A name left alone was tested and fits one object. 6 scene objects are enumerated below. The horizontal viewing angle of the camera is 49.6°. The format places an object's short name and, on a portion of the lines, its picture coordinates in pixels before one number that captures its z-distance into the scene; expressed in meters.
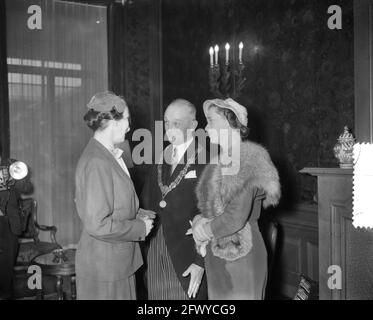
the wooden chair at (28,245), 3.46
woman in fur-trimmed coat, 1.78
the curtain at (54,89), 4.44
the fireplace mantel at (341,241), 2.33
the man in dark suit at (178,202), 2.14
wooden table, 2.79
